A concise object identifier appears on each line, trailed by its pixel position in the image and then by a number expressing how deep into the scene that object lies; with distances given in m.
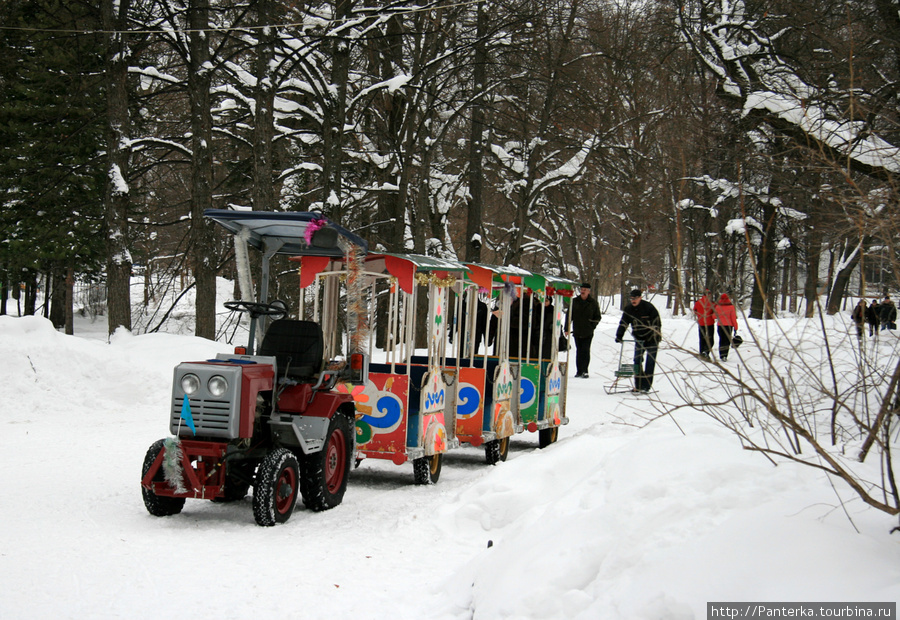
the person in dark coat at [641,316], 15.32
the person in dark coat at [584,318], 18.41
